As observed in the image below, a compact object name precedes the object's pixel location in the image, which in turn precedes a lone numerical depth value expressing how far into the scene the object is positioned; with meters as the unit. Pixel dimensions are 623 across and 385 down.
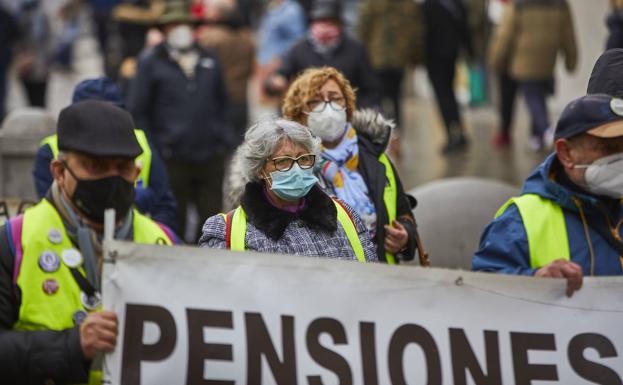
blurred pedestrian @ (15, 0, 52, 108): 16.23
